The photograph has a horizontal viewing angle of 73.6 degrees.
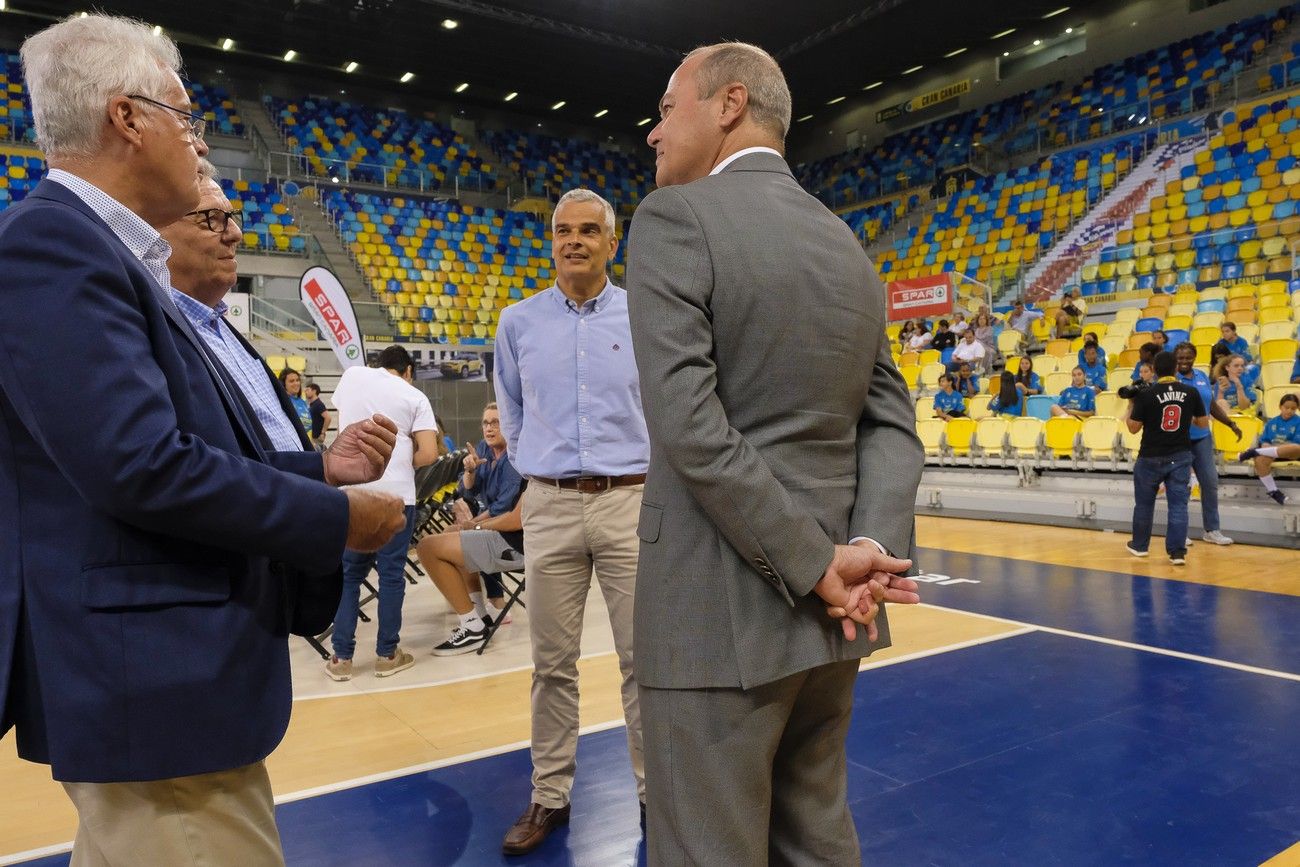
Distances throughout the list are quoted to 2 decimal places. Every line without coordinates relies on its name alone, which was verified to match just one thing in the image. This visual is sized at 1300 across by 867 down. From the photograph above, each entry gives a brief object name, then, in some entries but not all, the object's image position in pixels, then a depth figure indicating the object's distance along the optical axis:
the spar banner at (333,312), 7.77
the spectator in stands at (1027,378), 10.41
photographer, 6.23
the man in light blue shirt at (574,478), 2.55
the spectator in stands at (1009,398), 10.08
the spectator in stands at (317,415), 8.96
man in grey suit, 1.29
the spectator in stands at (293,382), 8.66
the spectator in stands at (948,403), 10.60
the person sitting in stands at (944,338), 12.98
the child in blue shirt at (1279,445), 6.78
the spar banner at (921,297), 12.81
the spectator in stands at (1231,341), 8.54
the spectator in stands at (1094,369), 9.64
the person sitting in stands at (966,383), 11.01
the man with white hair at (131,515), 0.99
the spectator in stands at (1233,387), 7.91
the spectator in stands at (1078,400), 9.17
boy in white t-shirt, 4.11
